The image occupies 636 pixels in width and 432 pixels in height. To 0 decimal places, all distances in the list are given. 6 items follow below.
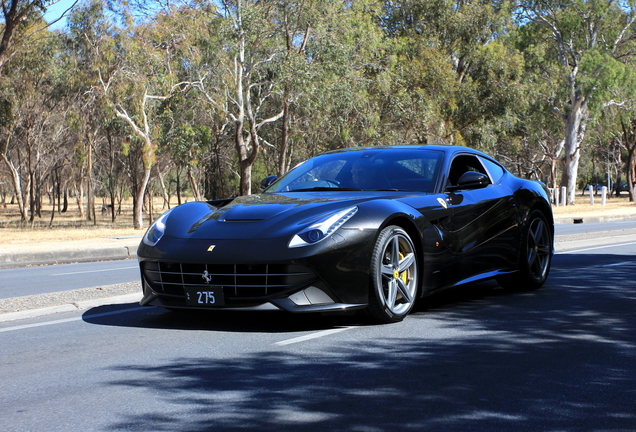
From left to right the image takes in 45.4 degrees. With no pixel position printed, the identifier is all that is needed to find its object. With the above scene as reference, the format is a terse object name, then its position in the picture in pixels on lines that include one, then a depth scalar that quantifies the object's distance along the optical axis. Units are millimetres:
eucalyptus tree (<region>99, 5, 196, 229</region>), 30359
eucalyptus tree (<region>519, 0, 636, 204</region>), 41625
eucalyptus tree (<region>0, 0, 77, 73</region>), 22109
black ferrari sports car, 5445
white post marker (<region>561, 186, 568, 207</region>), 42531
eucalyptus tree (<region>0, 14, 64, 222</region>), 33594
